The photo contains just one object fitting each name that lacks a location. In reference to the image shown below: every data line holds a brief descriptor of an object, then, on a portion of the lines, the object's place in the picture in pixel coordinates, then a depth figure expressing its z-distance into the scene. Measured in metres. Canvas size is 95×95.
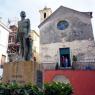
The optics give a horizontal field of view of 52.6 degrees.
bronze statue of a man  4.16
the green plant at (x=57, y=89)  4.91
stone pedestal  3.83
